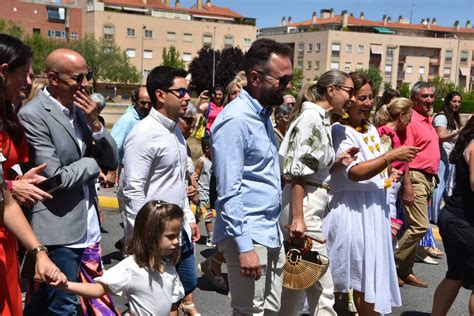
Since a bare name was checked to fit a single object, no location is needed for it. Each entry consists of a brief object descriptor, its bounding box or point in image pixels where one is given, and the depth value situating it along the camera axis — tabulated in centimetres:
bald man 308
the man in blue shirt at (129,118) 512
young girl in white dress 302
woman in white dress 399
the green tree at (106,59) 6962
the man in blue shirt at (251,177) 296
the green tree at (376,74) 8478
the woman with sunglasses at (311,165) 352
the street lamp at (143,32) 8519
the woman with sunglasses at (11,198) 249
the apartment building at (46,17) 7975
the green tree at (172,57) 8006
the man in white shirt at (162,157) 351
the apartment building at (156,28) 8325
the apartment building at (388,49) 9350
